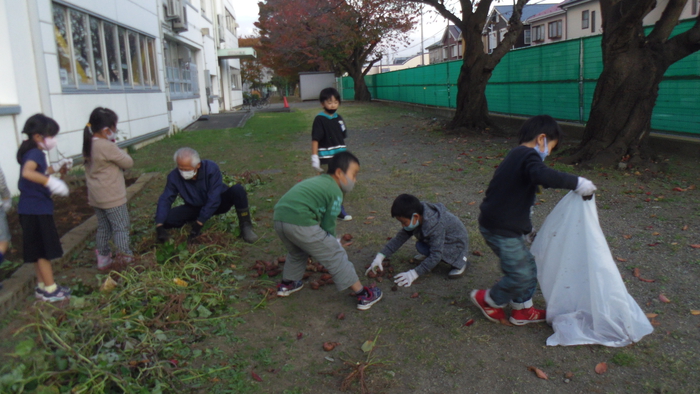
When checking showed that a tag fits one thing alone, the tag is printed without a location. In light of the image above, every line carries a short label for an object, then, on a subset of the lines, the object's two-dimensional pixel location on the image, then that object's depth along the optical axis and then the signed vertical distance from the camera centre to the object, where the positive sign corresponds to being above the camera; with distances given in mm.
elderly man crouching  5098 -788
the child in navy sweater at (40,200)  3873 -586
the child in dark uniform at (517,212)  3320 -733
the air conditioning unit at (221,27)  33275 +5308
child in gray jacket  4301 -1142
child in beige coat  4504 -555
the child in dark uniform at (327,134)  6078 -330
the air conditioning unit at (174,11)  17638 +3380
